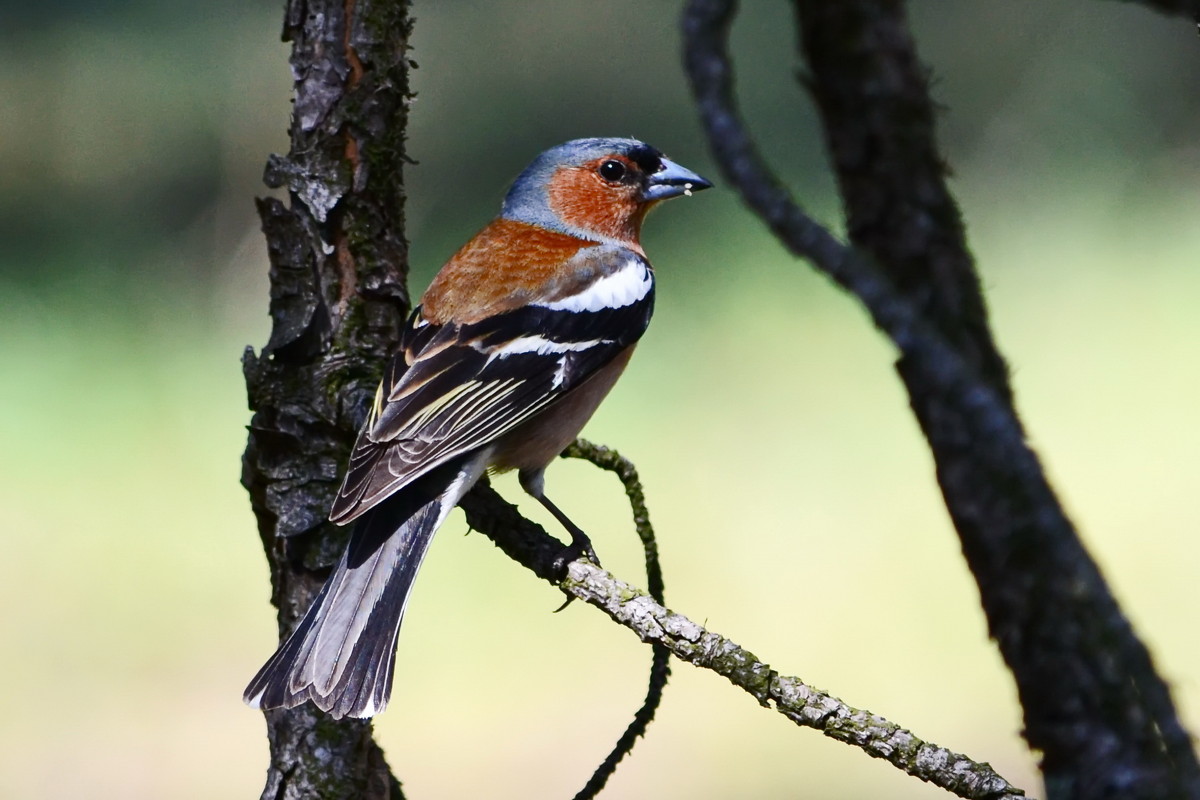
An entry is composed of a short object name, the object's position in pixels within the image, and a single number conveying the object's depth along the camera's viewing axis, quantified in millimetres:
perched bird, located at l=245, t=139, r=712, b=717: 5477
